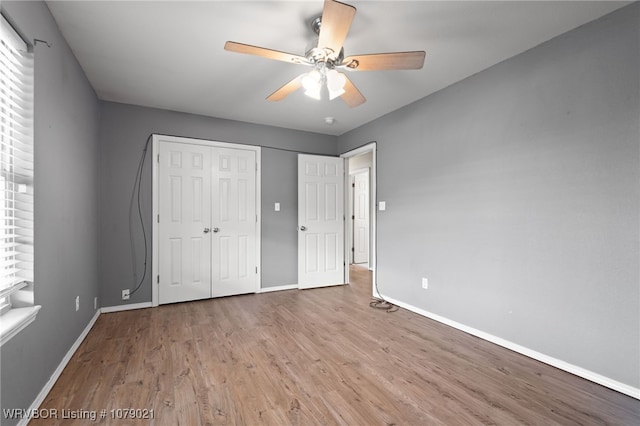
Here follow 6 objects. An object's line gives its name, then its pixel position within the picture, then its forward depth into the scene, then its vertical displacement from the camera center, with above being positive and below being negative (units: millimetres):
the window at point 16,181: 1484 +171
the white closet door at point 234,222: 4008 -141
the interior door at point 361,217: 6762 -113
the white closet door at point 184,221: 3701 -120
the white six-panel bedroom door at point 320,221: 4527 -143
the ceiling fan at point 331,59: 1766 +1032
